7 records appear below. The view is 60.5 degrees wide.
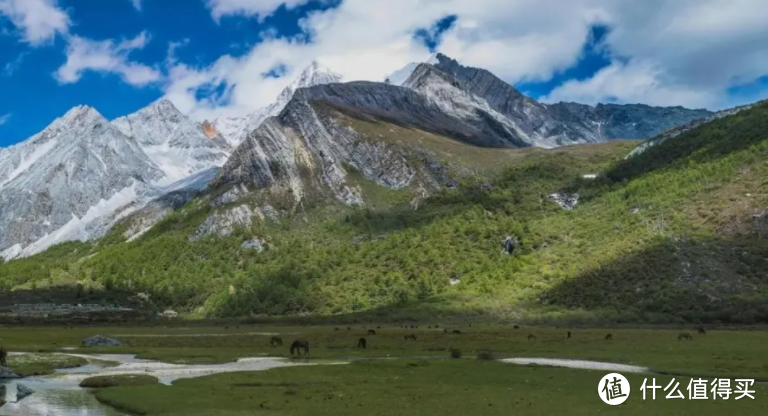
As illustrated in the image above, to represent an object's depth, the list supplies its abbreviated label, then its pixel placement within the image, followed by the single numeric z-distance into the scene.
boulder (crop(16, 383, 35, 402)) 52.14
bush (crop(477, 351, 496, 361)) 79.75
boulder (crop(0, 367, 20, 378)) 63.44
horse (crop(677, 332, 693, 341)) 100.53
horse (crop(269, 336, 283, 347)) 105.15
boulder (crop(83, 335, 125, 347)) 110.69
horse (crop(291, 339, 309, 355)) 89.14
